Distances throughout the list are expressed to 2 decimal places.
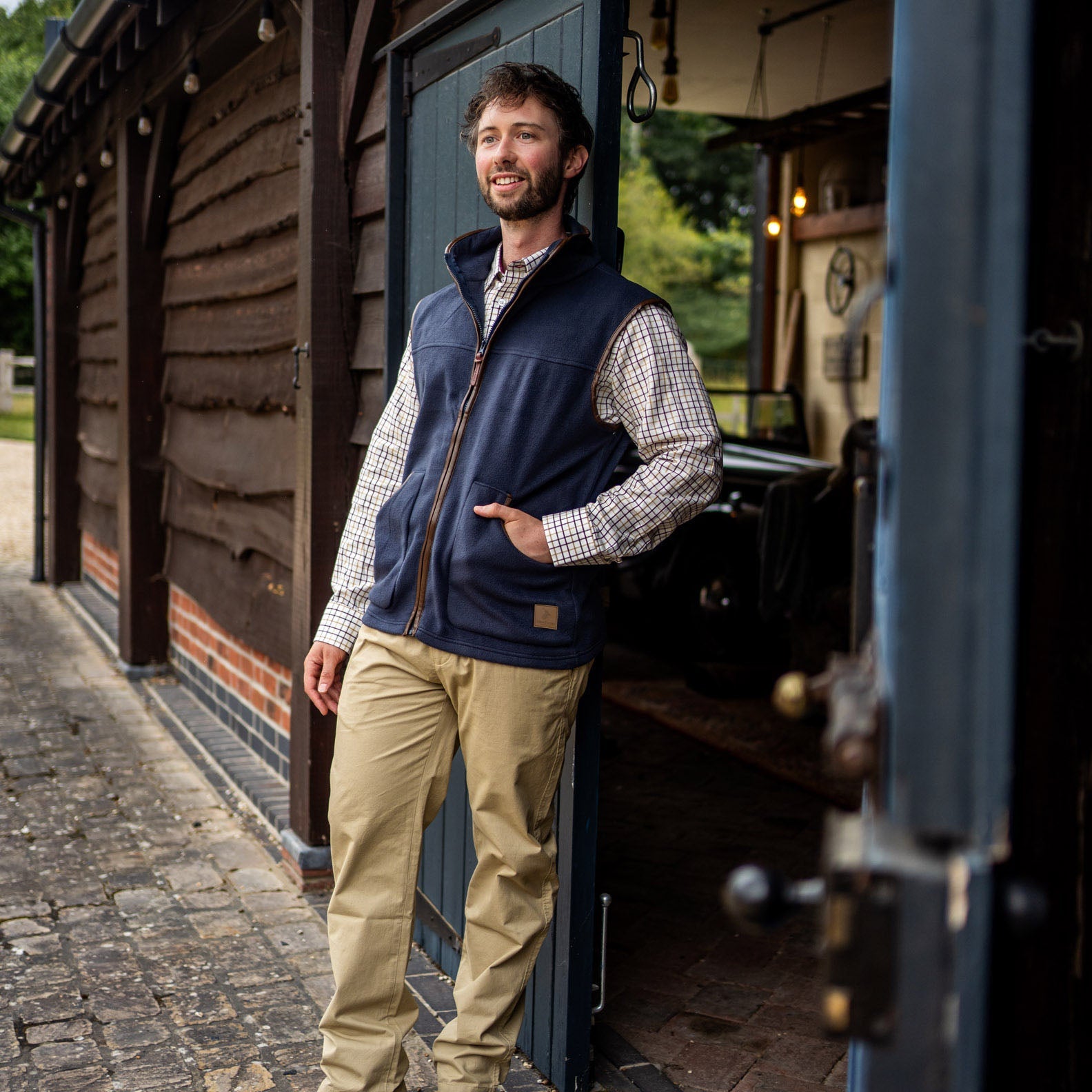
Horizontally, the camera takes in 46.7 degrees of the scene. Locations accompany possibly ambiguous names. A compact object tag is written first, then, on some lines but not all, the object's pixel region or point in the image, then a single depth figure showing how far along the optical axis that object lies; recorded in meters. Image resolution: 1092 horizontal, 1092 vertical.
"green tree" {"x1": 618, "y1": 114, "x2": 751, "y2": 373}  33.94
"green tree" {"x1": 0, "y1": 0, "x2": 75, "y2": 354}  31.08
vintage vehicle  5.81
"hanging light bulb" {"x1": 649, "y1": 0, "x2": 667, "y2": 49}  5.95
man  2.38
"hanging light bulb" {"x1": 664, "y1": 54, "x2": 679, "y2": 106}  6.77
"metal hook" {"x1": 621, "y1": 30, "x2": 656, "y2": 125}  2.49
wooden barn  0.91
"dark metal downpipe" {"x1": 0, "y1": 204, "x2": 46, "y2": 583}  9.77
